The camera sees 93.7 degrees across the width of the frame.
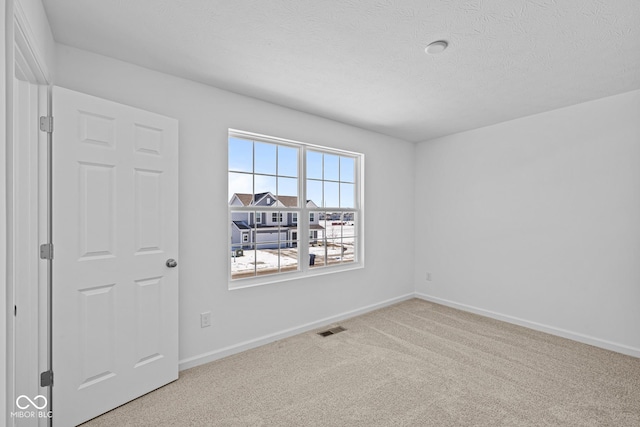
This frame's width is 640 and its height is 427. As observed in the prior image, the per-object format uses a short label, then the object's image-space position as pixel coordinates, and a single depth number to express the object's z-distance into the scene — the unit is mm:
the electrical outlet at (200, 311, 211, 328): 2664
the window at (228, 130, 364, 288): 3018
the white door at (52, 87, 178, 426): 1854
